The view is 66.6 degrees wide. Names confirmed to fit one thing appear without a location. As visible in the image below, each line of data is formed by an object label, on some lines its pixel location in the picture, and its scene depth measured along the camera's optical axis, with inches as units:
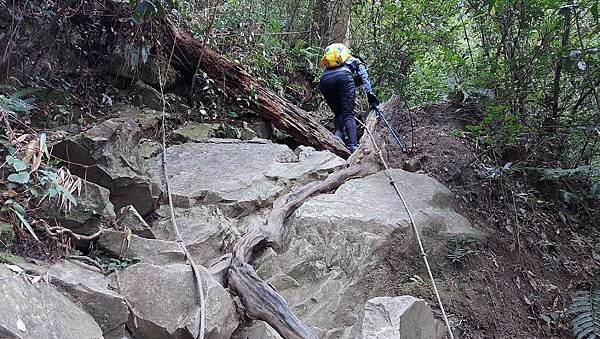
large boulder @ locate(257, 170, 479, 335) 127.9
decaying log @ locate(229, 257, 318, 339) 103.7
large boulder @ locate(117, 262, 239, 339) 95.3
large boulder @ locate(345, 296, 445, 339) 100.7
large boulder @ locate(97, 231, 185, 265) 109.1
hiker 256.2
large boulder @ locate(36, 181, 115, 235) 104.1
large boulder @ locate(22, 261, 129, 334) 87.7
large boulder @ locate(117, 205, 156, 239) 122.4
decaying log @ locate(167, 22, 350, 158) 240.2
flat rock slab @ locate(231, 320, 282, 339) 109.7
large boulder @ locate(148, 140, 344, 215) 168.6
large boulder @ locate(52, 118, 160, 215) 125.6
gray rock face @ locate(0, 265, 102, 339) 68.4
